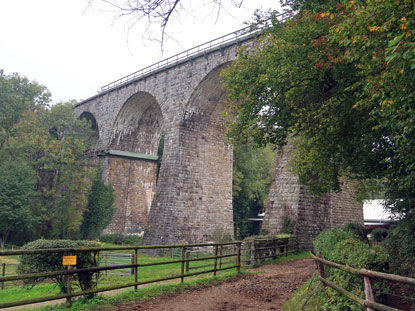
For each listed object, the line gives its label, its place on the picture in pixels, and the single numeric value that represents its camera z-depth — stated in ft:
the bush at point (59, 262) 18.42
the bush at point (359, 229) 43.19
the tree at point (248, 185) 105.81
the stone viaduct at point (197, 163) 55.11
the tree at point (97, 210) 80.18
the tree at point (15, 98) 90.53
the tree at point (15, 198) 74.08
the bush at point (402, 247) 23.97
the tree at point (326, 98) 19.25
